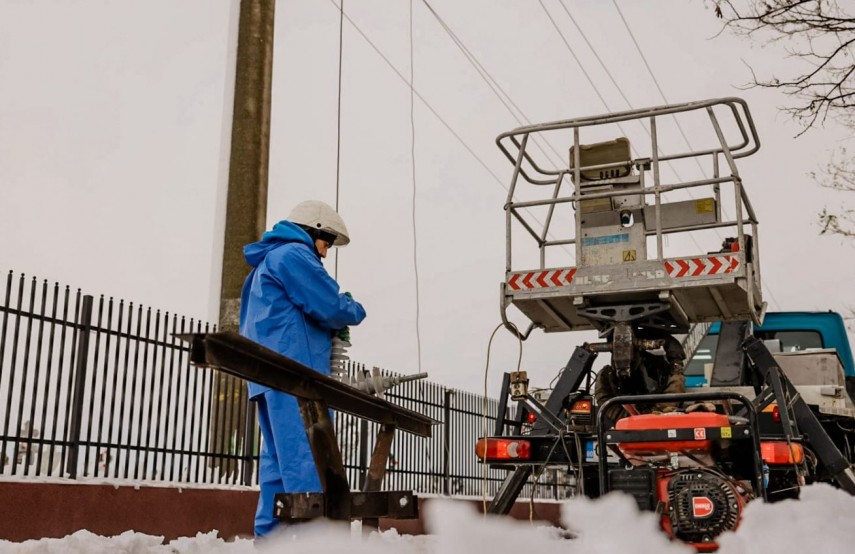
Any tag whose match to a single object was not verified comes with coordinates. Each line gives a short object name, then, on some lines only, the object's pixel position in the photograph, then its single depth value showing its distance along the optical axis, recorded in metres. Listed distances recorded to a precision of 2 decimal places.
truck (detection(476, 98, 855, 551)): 5.12
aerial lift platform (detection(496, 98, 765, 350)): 6.70
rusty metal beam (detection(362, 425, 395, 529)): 4.57
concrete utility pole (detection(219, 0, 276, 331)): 10.02
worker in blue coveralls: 4.72
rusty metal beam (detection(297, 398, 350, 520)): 3.58
